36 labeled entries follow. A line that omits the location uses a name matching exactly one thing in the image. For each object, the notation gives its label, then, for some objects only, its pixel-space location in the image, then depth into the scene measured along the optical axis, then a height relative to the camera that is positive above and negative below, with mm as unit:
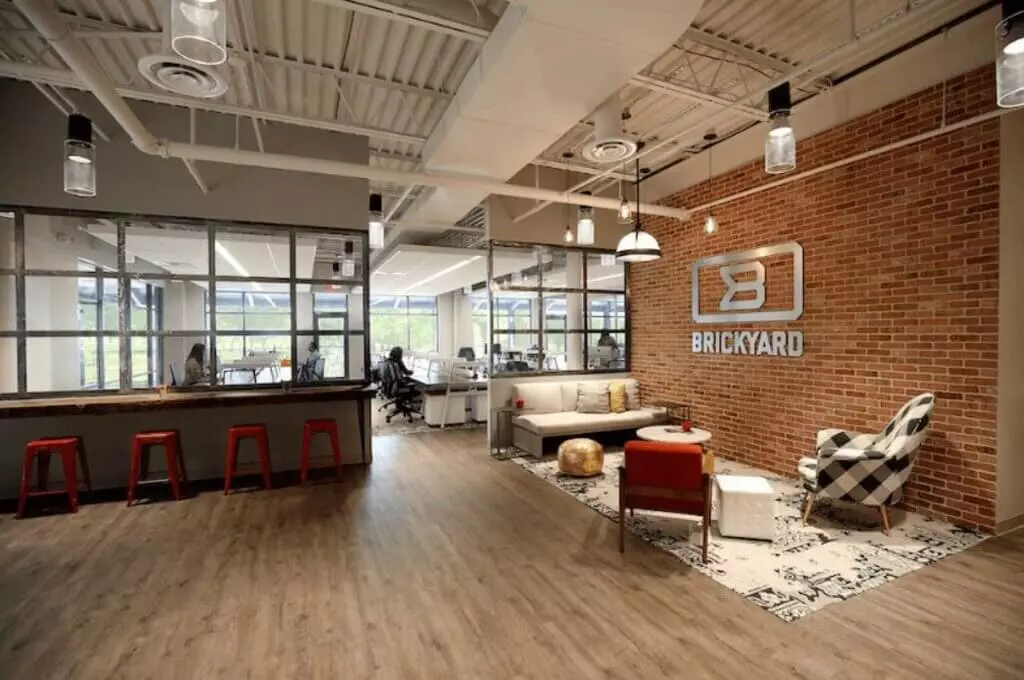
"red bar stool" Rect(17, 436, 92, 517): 4000 -1100
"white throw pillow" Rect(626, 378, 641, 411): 6732 -858
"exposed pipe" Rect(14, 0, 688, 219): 2326 +1484
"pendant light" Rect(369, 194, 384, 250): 5363 +1303
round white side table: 4629 -1017
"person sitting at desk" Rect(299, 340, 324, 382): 5927 -393
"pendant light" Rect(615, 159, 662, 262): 4578 +850
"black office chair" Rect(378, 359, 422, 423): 8312 -966
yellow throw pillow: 6402 -850
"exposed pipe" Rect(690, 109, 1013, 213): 3371 +1547
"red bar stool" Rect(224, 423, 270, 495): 4562 -1062
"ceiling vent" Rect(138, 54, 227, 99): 2084 +1182
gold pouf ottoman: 5000 -1319
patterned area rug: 2787 -1496
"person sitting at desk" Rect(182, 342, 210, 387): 5285 -377
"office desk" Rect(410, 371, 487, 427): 7816 -1086
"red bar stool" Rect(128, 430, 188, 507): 4284 -1100
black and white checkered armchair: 3434 -975
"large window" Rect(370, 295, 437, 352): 17203 +485
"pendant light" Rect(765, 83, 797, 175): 2801 +1183
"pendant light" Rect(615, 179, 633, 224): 5009 +1336
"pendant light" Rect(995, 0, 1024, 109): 1903 +1159
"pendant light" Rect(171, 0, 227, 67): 1646 +1095
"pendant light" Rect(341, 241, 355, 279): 6367 +957
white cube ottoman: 3402 -1275
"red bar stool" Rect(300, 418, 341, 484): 4883 -1014
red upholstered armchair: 3180 -1002
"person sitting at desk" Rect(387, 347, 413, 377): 8312 -406
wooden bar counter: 4348 -883
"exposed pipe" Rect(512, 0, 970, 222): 2614 +1761
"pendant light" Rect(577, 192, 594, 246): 5227 +1164
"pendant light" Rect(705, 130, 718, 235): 5277 +1309
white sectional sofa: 5824 -1062
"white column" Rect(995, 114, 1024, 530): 3439 +19
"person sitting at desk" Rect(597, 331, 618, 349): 7715 -93
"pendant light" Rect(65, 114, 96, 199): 3090 +1192
